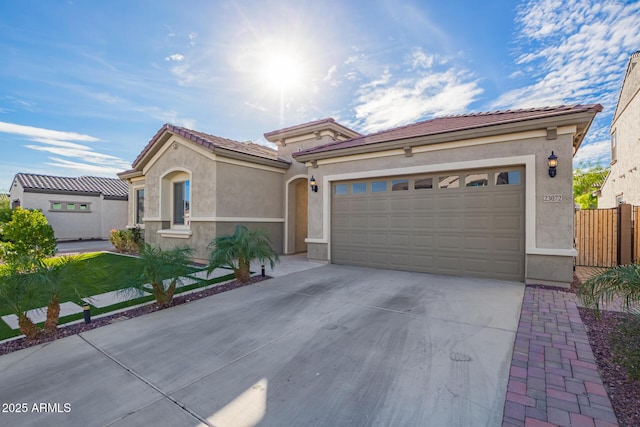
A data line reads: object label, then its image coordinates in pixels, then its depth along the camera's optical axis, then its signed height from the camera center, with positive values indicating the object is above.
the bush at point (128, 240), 13.78 -1.28
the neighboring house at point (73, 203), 19.47 +0.75
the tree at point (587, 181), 23.97 +3.06
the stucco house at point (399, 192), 6.48 +0.71
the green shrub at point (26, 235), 8.33 -0.66
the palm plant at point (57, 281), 4.21 -1.04
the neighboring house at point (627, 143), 11.38 +3.30
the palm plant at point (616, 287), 2.98 -0.77
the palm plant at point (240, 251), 6.89 -0.91
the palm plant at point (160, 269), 5.34 -1.07
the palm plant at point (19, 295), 3.95 -1.16
